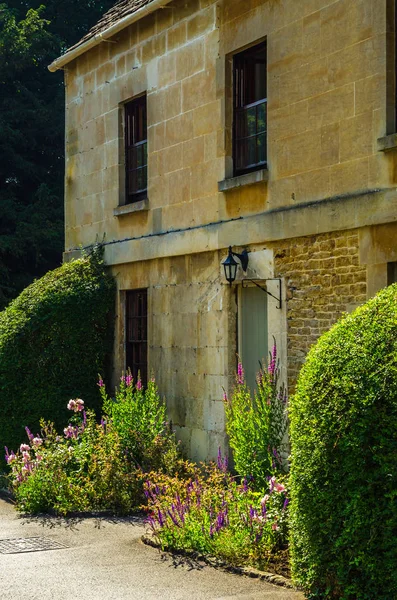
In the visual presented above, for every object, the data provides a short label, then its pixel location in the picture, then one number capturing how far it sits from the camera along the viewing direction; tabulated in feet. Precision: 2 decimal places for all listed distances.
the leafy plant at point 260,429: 33.04
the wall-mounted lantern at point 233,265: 39.45
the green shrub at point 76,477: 36.63
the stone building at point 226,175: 33.35
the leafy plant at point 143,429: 38.93
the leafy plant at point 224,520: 27.73
